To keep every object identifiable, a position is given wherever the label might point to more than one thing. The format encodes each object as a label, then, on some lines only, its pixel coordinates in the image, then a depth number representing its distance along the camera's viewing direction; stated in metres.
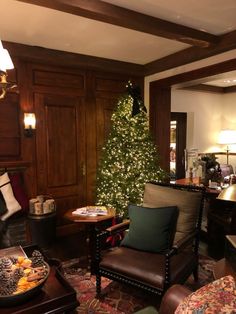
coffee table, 1.61
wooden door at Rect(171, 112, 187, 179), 6.14
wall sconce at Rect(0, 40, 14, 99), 1.96
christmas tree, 3.82
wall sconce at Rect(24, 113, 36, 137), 3.61
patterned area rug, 2.34
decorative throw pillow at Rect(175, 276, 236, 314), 1.01
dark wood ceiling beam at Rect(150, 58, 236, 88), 3.28
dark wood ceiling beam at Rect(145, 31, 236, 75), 3.14
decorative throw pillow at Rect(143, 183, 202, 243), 2.59
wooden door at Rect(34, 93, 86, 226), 3.82
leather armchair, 2.11
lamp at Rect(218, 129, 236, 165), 6.19
